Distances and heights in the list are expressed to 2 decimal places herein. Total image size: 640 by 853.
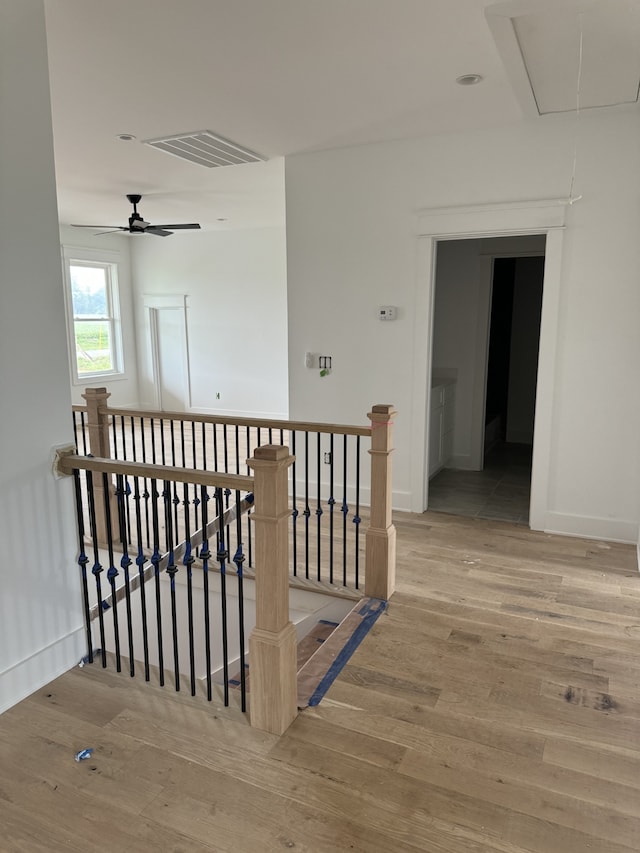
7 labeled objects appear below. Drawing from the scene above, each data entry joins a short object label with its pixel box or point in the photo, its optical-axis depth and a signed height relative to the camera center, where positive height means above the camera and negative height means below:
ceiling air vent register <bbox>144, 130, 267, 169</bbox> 4.17 +1.39
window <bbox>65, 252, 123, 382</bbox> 8.78 +0.29
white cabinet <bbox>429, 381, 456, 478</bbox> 5.41 -0.83
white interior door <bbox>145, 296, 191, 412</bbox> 9.50 -0.26
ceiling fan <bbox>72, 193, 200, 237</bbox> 5.92 +1.14
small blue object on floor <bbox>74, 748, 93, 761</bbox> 2.03 -1.43
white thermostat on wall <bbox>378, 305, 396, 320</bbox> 4.48 +0.19
